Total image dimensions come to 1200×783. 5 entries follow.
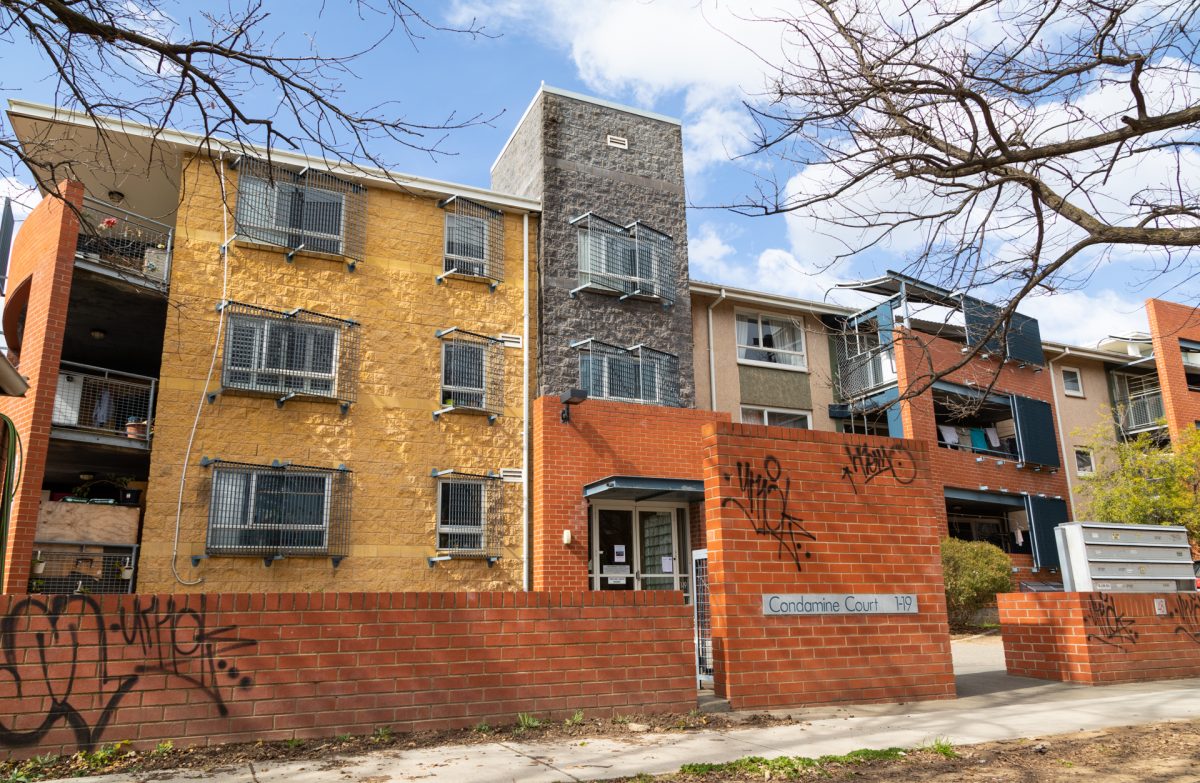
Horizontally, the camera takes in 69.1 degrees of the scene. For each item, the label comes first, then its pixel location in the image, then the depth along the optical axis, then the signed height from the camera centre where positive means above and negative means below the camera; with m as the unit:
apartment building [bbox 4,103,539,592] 13.60 +3.76
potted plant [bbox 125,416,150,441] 14.02 +2.86
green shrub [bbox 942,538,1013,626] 18.77 +0.33
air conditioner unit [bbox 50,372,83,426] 13.88 +3.32
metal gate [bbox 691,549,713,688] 10.02 -0.26
